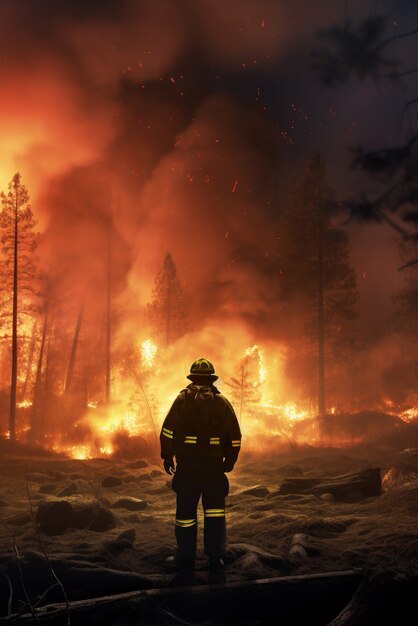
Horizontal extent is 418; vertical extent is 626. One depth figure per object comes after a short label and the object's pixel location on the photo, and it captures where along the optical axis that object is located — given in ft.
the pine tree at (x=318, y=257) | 99.76
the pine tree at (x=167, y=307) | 133.08
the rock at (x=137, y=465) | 61.76
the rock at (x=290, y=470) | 51.42
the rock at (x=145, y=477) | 50.74
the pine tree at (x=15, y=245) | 87.04
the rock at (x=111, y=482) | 46.36
